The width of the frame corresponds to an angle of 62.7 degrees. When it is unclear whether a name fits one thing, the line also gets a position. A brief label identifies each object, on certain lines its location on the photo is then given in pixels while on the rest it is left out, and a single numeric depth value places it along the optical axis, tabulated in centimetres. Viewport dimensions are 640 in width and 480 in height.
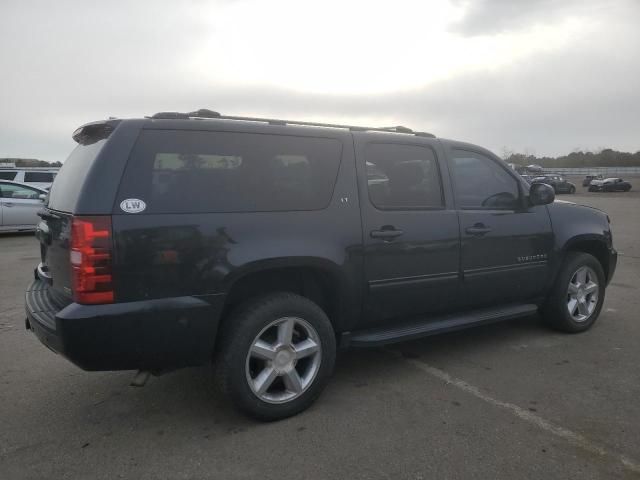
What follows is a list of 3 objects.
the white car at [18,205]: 1283
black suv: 282
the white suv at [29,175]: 1781
